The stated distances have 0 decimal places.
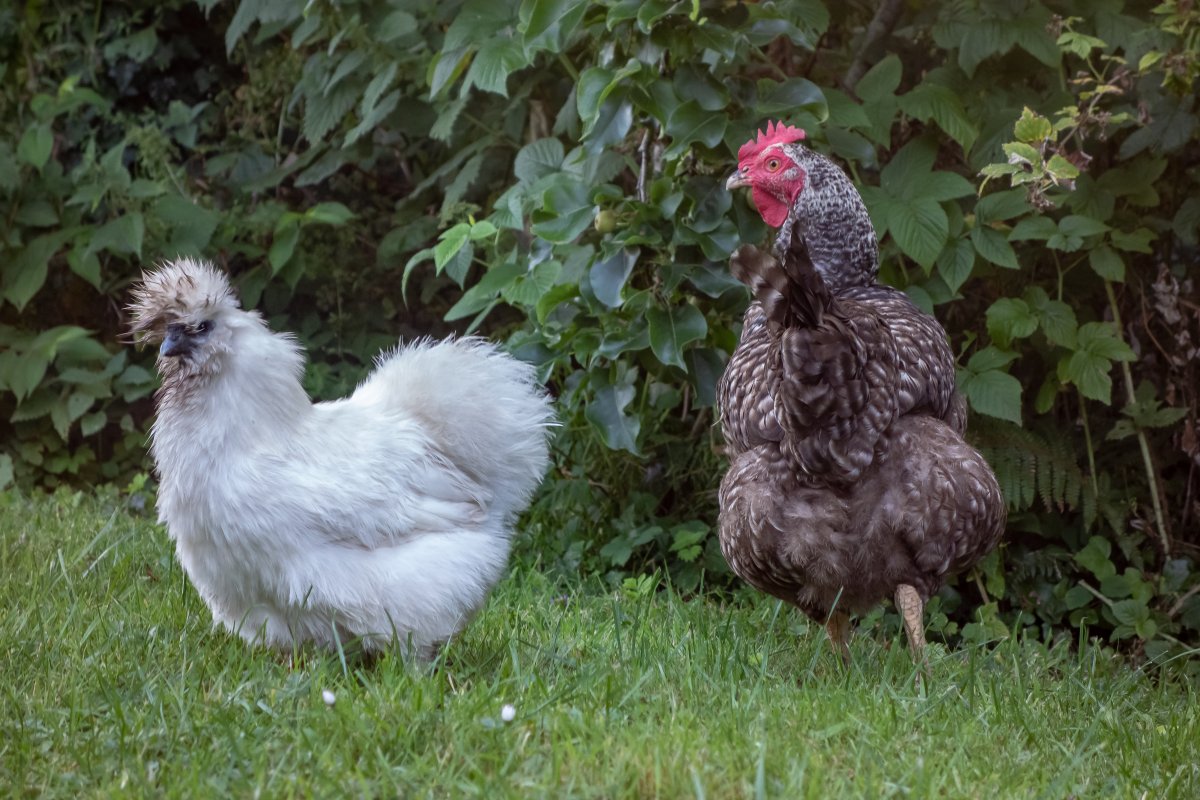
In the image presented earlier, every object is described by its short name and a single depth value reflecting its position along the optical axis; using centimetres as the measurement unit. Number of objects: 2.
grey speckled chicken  361
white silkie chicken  344
